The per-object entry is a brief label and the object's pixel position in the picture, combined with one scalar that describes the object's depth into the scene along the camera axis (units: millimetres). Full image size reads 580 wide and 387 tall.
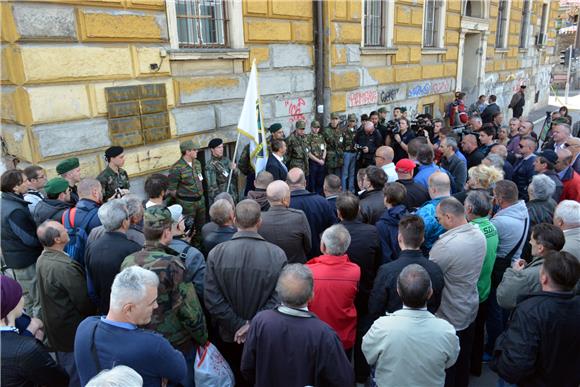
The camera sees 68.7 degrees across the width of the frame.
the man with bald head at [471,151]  6383
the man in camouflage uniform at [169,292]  2579
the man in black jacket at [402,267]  2855
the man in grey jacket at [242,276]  3012
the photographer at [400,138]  8522
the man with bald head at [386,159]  5217
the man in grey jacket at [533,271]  2846
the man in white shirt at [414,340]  2295
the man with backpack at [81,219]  3797
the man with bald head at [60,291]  3096
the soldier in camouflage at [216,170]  6305
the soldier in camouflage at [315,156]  8172
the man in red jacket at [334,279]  2986
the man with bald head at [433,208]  3723
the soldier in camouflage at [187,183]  5789
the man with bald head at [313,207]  4207
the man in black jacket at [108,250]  3109
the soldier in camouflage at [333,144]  8617
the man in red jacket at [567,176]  5160
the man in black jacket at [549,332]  2398
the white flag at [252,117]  6016
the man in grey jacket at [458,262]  3080
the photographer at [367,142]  8617
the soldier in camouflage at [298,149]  7883
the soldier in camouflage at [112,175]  5090
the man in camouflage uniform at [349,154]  8781
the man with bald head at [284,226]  3615
